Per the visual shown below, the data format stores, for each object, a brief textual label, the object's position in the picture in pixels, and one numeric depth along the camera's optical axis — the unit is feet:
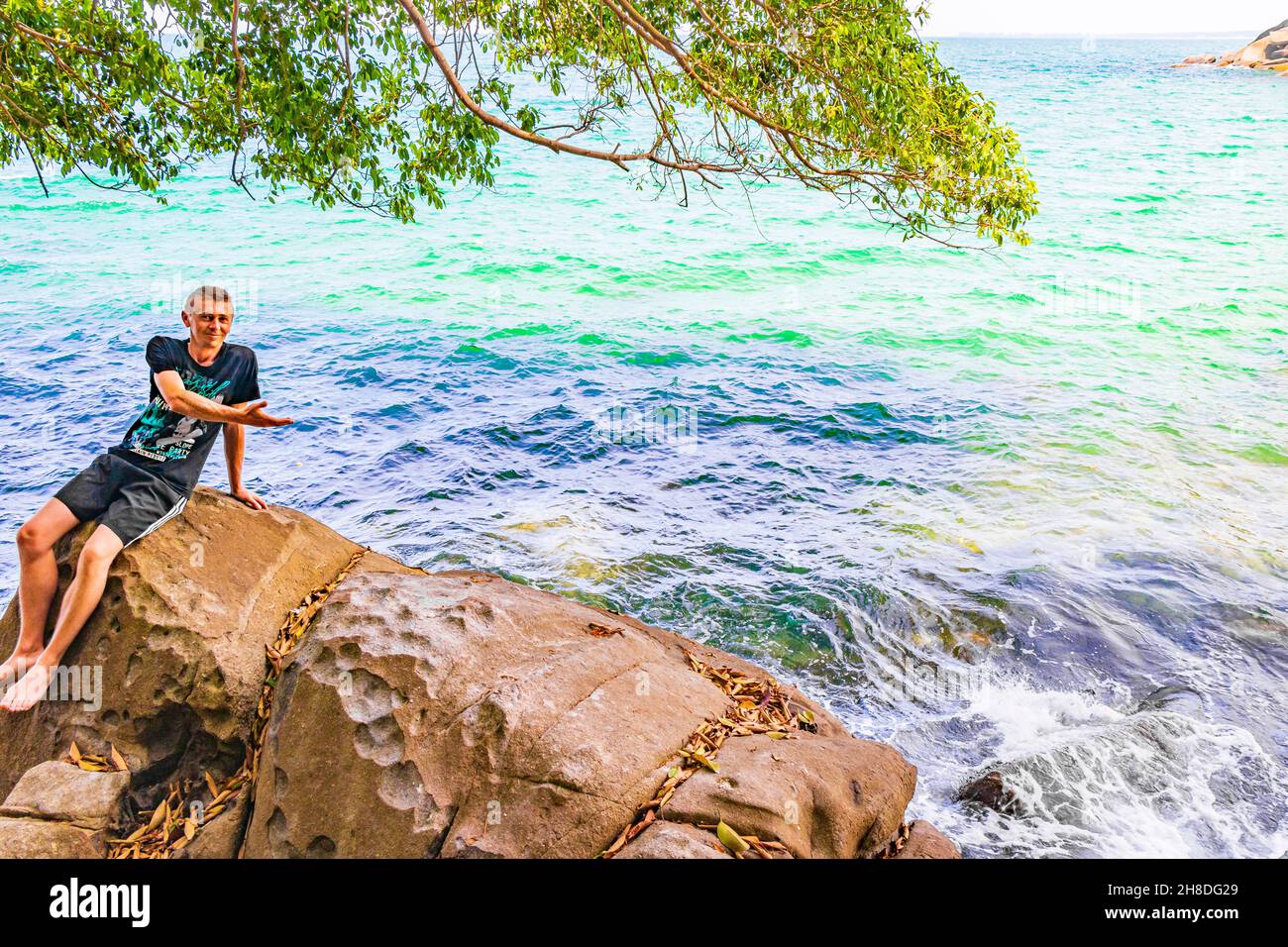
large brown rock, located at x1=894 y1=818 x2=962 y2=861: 19.39
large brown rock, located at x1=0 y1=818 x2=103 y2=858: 18.32
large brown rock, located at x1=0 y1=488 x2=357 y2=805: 20.95
